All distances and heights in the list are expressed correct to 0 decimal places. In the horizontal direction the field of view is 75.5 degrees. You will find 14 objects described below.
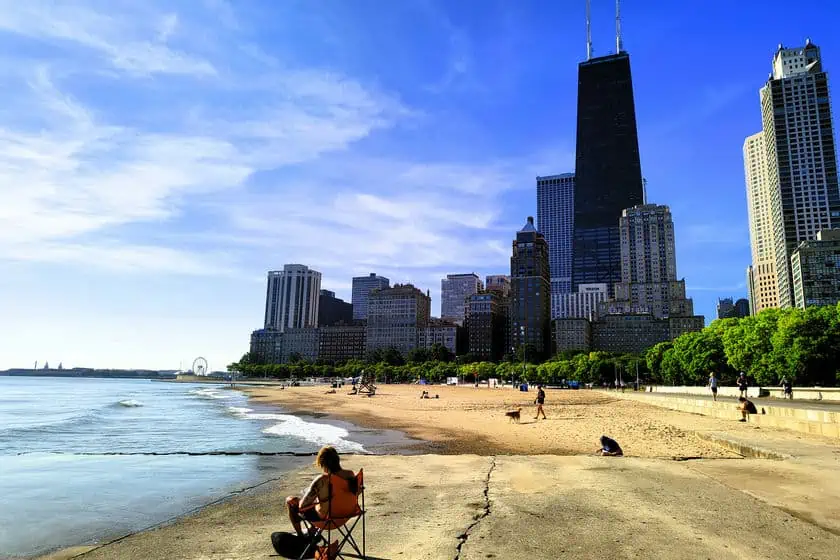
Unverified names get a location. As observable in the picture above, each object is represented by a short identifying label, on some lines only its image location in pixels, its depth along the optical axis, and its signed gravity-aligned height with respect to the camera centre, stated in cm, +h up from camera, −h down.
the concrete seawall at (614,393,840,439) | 1897 -203
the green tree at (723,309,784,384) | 5831 +234
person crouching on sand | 1565 -235
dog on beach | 2942 -264
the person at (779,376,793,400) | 4012 -147
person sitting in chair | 641 -153
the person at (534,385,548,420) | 3203 -197
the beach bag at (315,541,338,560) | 629 -220
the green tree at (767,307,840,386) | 5116 +219
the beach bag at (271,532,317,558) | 660 -221
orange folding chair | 632 -179
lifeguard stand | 7912 -351
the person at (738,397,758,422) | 2523 -187
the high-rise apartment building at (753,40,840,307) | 19662 +6095
